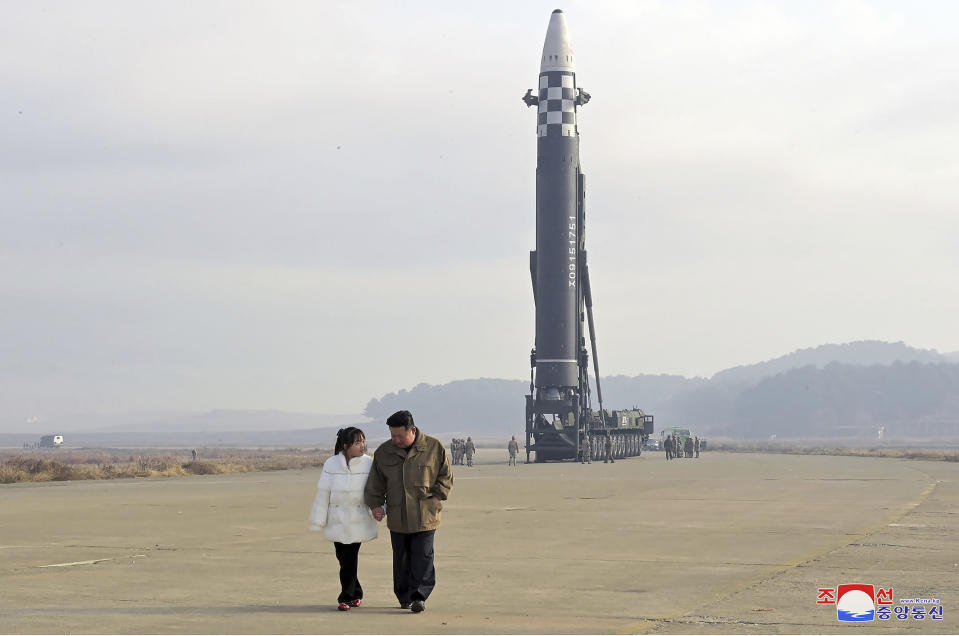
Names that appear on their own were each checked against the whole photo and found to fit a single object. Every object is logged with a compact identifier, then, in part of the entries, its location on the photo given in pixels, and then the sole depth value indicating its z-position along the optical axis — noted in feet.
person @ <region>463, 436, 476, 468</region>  183.55
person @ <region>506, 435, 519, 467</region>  187.32
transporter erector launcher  185.78
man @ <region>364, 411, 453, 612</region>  36.04
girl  36.22
